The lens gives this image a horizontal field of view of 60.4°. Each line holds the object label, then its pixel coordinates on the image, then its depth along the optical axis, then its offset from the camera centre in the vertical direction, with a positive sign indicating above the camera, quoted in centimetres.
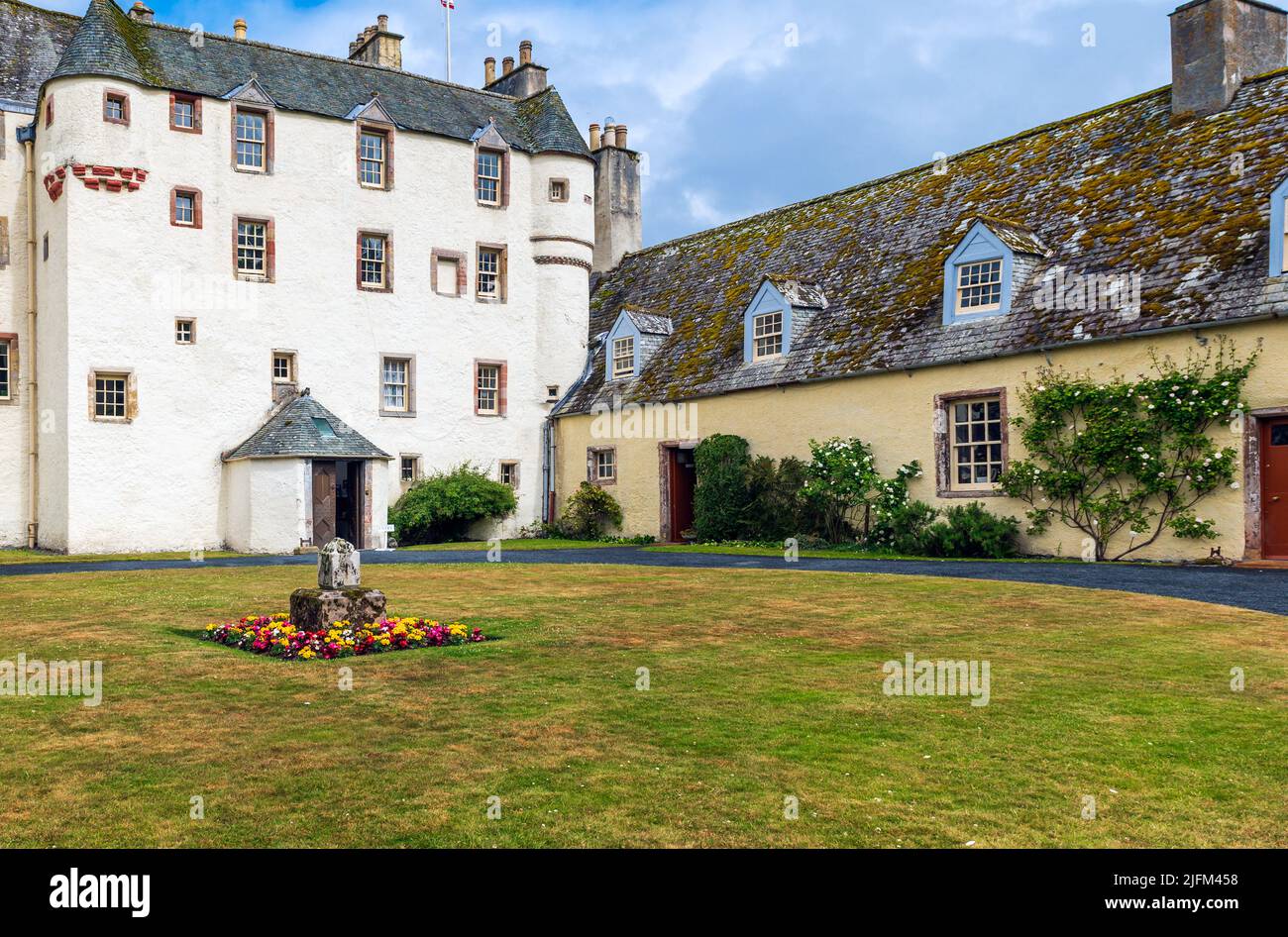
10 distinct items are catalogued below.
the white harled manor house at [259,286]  2833 +614
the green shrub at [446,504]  3139 -11
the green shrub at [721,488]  2705 +23
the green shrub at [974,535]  2156 -81
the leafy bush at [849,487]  2406 +18
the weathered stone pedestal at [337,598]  1140 -100
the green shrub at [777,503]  2573 -15
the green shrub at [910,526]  2295 -66
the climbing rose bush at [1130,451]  1880 +75
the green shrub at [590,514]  3247 -44
